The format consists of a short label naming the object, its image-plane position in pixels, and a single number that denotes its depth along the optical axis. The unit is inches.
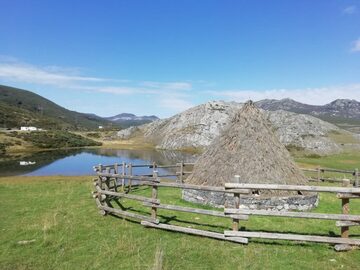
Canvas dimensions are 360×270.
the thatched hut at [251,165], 653.3
